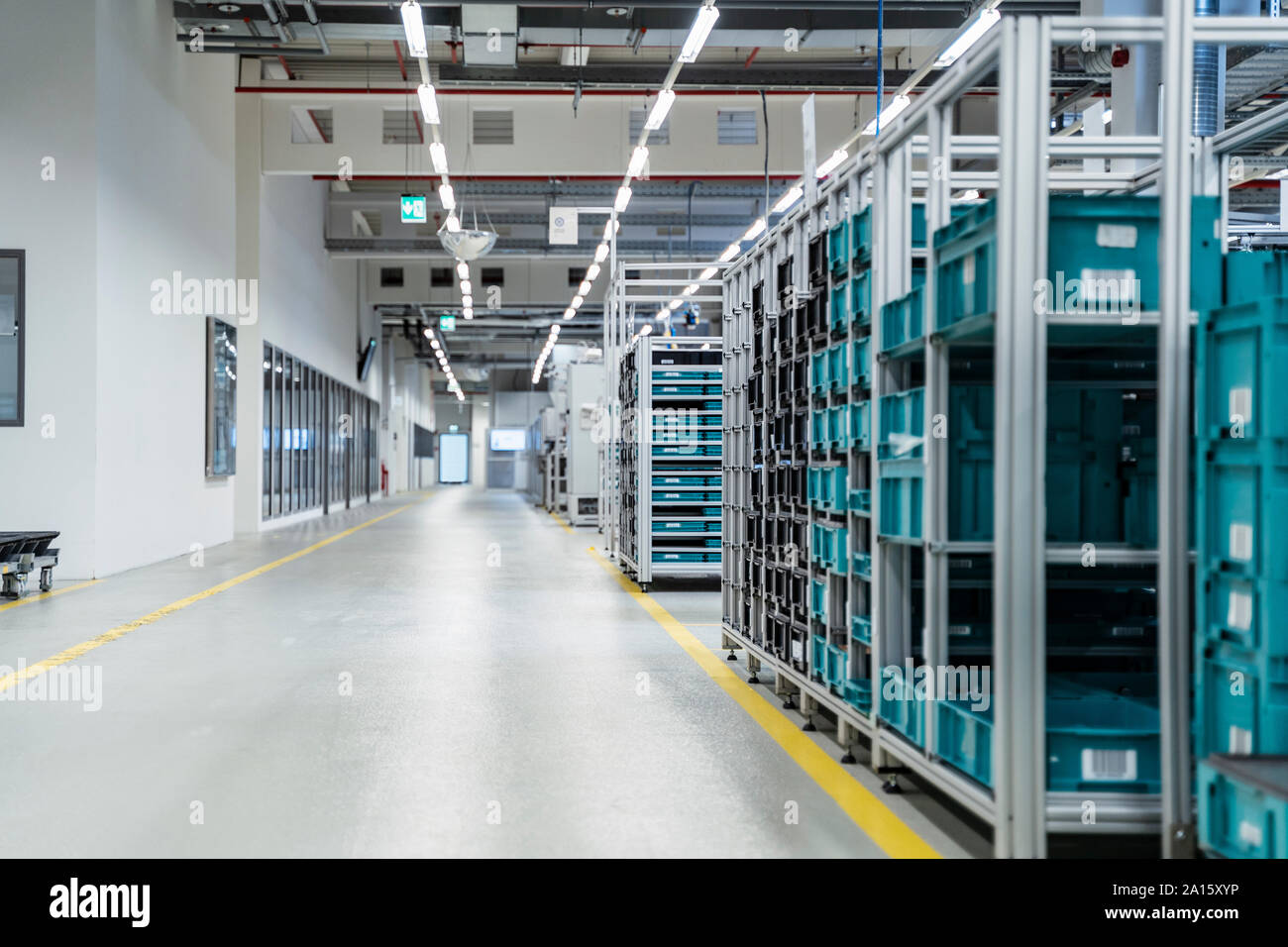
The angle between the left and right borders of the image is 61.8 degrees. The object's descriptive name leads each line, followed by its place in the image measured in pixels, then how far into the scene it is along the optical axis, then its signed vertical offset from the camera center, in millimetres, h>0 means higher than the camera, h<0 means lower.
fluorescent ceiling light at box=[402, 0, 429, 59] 9647 +4031
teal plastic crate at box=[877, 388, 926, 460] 3805 +139
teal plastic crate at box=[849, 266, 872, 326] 4422 +694
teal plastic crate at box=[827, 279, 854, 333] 4707 +699
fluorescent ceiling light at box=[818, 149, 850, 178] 13547 +4049
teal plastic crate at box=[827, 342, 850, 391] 4707 +428
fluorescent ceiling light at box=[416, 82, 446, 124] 11883 +4079
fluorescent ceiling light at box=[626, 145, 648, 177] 14067 +4030
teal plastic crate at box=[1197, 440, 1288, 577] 2883 -125
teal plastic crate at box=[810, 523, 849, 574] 4708 -380
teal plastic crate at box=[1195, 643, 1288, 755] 2920 -662
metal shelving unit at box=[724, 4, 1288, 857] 3121 +143
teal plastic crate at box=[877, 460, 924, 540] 3826 -128
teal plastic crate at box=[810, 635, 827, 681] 4980 -908
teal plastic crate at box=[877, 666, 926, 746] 3885 -921
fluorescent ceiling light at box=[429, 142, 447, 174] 13914 +4052
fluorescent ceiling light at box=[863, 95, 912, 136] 13291 +4542
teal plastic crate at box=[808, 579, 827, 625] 4980 -645
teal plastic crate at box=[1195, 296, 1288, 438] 2906 +265
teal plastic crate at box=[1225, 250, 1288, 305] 3236 +573
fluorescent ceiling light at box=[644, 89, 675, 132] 12133 +4076
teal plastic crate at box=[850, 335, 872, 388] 4402 +413
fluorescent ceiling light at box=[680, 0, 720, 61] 9734 +4114
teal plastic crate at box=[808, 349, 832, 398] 4938 +415
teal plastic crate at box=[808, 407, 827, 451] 4988 +158
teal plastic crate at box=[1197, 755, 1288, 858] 2678 -900
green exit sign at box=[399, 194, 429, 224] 16766 +3984
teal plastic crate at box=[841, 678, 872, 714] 4453 -968
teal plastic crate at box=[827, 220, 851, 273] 4707 +964
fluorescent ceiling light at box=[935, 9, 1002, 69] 9180 +3844
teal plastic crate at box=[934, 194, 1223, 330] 3283 +651
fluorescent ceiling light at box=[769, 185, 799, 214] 13906 +3594
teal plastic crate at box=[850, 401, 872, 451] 4371 +159
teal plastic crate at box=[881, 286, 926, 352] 3863 +535
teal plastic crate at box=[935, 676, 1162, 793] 3266 -904
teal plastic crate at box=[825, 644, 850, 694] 4676 -902
